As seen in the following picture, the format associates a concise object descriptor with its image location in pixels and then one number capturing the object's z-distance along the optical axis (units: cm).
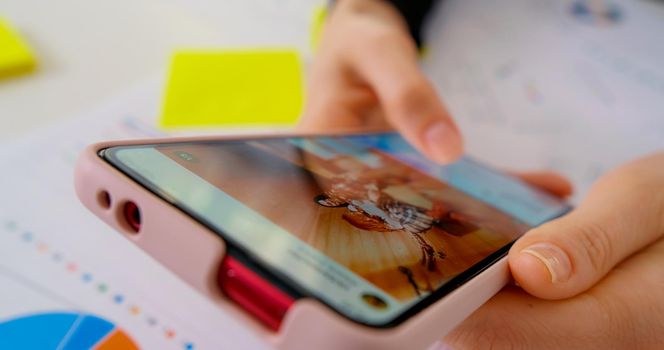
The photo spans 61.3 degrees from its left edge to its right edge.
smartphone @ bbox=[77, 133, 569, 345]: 18
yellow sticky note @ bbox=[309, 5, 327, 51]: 55
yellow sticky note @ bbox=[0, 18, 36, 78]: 45
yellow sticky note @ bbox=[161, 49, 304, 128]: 45
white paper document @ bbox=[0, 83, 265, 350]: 28
